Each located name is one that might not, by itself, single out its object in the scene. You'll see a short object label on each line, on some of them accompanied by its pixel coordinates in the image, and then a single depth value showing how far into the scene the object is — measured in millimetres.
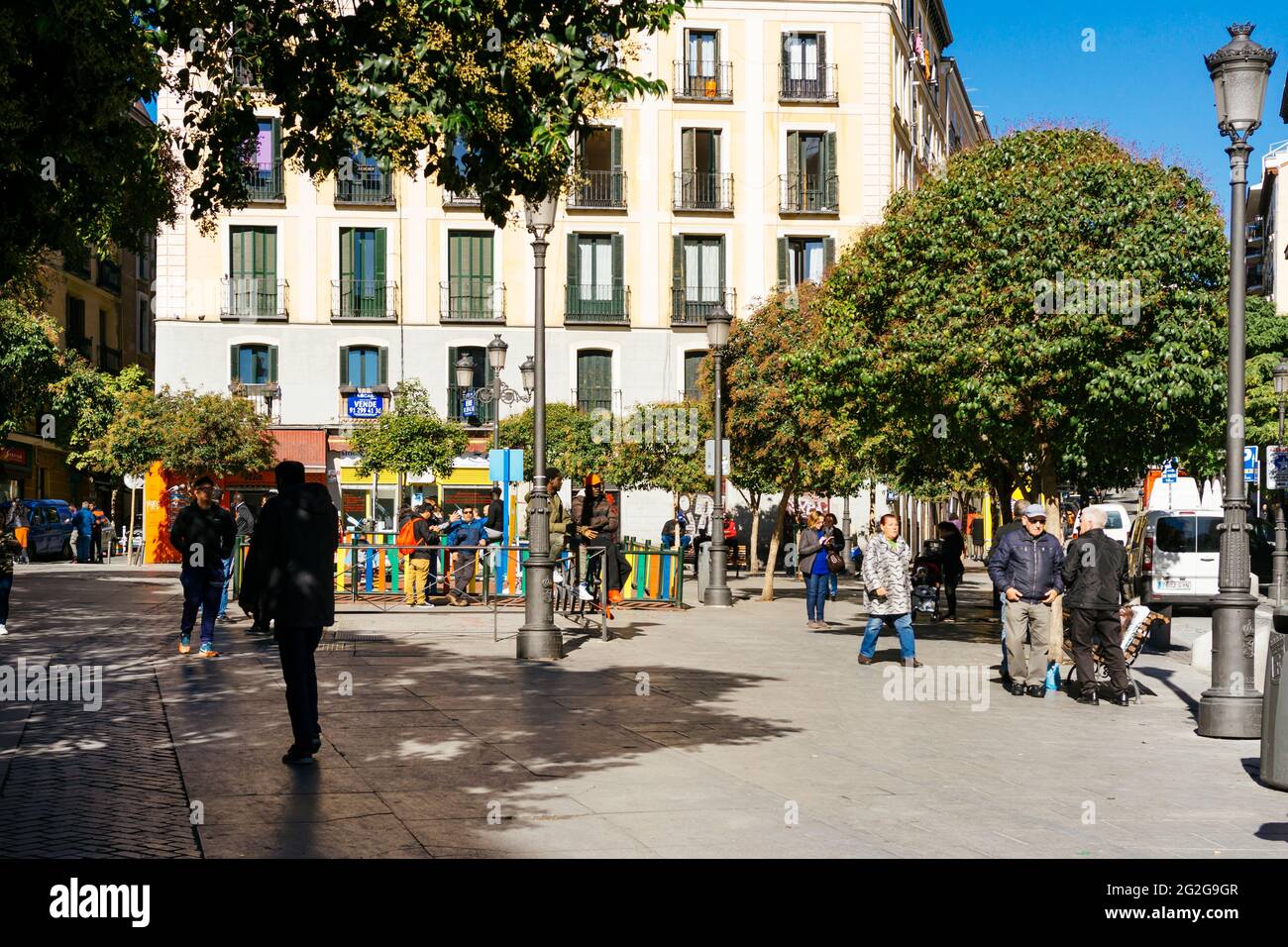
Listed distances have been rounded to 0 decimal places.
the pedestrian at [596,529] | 19500
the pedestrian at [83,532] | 40750
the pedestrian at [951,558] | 23734
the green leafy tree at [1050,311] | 16188
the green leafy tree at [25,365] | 38469
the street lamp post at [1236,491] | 10750
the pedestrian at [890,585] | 15164
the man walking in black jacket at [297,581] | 8664
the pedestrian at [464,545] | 21438
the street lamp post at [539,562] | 14805
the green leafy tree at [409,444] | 35625
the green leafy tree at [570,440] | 39656
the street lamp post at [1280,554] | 24055
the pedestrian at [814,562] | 21156
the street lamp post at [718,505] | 24906
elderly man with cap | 13266
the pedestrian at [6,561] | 16078
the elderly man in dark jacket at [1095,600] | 12703
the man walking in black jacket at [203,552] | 14461
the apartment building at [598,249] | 41438
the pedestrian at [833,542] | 26984
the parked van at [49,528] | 39969
